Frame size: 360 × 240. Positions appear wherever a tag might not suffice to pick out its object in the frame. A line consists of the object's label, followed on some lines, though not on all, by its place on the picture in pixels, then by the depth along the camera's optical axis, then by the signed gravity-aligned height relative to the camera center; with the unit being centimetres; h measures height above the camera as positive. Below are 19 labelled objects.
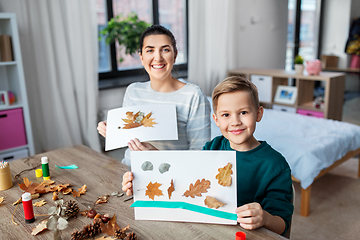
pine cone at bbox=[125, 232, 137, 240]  85 -49
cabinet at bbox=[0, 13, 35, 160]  241 -46
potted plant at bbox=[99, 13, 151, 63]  320 +17
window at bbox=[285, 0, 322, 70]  549 +24
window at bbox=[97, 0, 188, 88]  353 +27
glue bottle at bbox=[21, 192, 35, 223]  94 -46
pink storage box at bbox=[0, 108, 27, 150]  242 -59
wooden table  88 -50
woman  130 -19
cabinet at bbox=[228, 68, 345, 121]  338 -51
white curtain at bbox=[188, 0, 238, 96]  382 +6
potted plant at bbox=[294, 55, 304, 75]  362 -25
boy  91 -34
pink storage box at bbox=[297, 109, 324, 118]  347 -76
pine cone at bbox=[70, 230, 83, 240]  85 -49
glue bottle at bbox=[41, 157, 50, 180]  128 -46
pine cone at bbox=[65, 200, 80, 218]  97 -48
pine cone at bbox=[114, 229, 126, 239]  86 -49
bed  203 -67
